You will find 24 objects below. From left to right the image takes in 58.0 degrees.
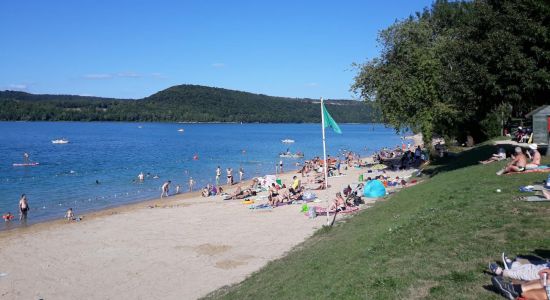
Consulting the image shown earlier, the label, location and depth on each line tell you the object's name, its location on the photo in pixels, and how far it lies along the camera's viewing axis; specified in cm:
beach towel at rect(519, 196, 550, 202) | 1007
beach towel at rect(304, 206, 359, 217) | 1900
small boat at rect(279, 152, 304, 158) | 6706
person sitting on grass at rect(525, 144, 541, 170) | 1483
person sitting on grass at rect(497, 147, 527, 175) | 1485
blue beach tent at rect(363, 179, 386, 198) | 2262
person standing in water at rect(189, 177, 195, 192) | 3727
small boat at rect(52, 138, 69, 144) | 9796
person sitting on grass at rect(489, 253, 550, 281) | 645
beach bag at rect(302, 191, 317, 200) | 2469
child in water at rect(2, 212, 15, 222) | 2467
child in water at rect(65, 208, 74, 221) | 2467
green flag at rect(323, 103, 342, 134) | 2112
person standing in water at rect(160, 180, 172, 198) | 3369
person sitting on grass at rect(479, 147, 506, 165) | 1984
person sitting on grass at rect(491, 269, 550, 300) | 581
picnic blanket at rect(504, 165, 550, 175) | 1429
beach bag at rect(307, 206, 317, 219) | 1992
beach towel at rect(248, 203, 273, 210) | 2362
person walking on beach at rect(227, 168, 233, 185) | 3969
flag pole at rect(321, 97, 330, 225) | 2169
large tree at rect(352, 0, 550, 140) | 1784
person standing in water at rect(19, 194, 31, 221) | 2511
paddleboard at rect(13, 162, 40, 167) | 5638
